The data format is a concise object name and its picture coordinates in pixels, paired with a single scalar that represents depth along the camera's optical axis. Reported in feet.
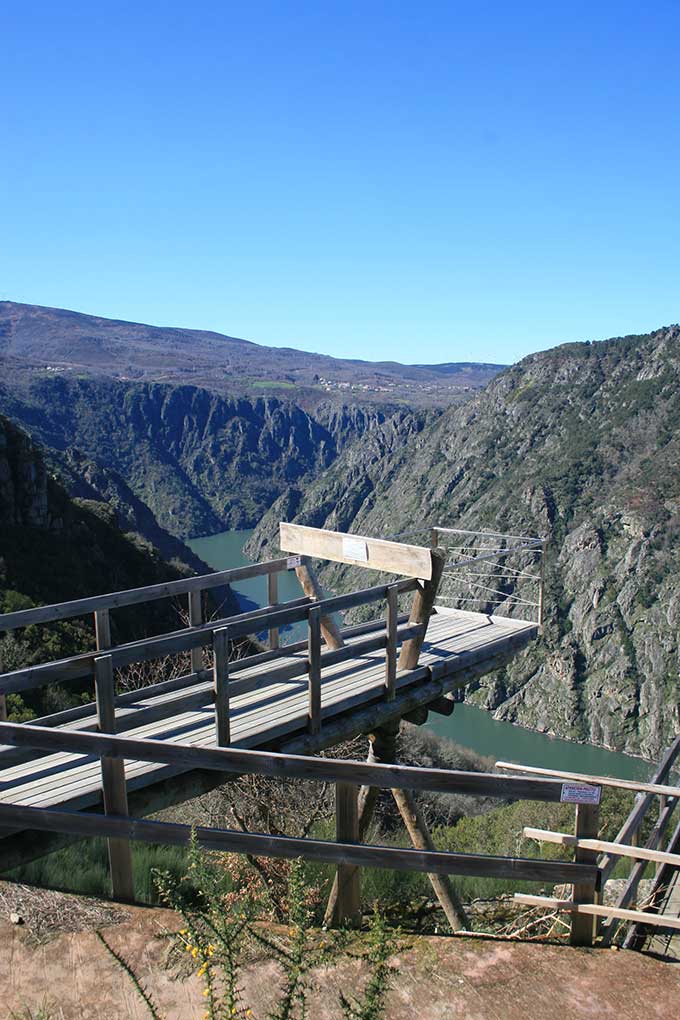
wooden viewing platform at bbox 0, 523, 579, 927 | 11.83
